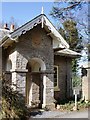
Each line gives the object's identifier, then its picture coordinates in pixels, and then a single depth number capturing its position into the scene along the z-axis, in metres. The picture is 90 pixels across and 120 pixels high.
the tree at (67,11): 10.14
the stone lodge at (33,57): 8.77
